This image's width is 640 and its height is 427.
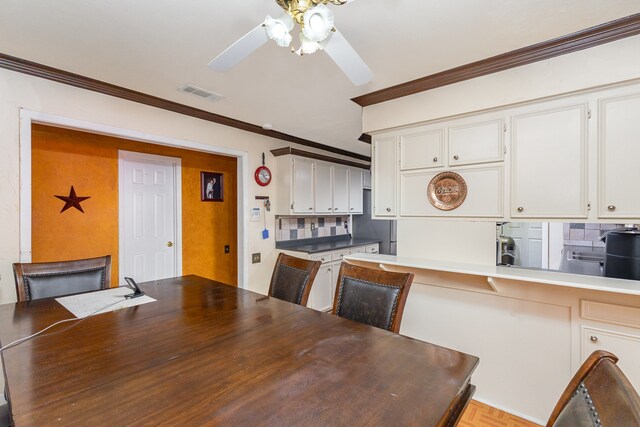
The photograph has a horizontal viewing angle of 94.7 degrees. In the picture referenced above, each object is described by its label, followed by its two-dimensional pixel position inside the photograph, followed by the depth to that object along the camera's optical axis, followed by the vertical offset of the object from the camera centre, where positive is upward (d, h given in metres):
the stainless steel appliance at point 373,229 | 4.72 -0.29
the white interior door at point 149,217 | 3.20 -0.05
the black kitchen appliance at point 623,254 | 1.85 -0.28
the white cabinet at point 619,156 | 1.60 +0.31
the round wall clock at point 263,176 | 3.53 +0.44
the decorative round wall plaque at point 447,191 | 2.16 +0.16
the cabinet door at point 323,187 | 4.07 +0.35
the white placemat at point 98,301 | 1.50 -0.50
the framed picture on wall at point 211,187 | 3.87 +0.34
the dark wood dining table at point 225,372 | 0.76 -0.51
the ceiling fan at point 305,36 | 1.10 +0.73
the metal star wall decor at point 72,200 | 2.78 +0.12
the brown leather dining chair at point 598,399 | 0.54 -0.39
